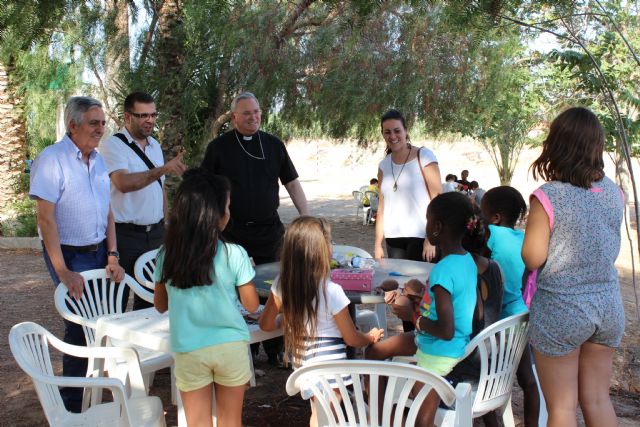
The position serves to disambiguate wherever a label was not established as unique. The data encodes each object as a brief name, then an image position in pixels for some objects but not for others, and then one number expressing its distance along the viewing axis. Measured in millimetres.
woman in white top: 4602
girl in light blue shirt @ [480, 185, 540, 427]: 3424
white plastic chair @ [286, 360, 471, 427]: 2297
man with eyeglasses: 4348
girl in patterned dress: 2623
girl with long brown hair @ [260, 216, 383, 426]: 2885
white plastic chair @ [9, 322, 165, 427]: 2711
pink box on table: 3477
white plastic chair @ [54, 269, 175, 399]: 3623
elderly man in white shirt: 3637
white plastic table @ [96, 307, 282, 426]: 3162
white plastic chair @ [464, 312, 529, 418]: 2898
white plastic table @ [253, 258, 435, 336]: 3326
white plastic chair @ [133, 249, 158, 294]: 4297
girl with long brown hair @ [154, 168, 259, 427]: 2707
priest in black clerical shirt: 4723
